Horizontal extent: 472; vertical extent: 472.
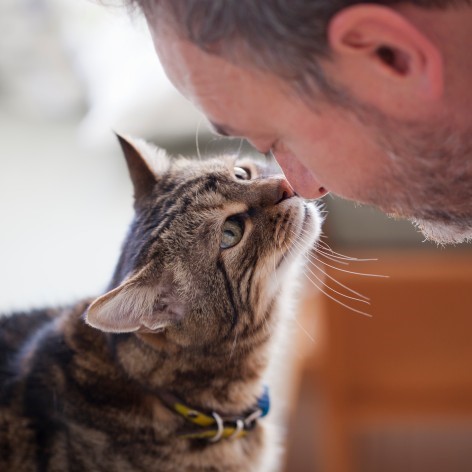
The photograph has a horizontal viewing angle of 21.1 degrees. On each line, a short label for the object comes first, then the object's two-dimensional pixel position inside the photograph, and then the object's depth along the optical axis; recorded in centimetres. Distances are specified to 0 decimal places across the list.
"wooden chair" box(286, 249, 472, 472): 87
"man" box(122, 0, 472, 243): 49
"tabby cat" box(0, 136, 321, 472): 63
